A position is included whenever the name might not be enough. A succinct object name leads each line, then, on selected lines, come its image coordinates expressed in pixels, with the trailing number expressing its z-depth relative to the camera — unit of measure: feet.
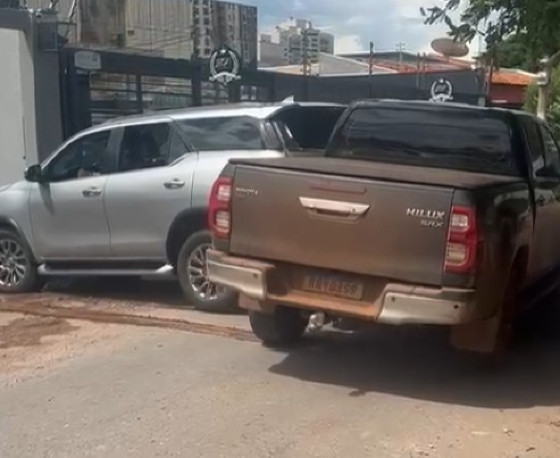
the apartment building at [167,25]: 69.21
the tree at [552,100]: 88.99
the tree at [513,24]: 30.37
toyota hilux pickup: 23.03
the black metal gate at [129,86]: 54.34
